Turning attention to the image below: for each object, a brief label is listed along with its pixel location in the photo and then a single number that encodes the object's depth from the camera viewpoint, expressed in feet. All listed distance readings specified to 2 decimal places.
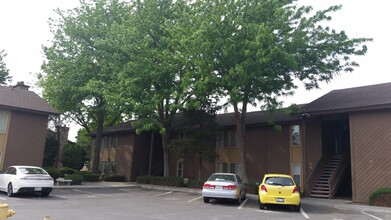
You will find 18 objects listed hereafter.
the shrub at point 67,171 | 106.18
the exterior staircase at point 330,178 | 71.31
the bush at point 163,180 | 89.92
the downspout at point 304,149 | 76.90
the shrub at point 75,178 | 80.18
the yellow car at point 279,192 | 49.11
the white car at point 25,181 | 53.31
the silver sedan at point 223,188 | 53.88
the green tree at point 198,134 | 87.20
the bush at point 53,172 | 81.66
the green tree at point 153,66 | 80.89
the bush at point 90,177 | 96.98
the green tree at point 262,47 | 62.75
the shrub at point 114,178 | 107.34
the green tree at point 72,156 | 134.92
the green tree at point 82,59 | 101.86
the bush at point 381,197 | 56.90
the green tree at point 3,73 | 146.00
